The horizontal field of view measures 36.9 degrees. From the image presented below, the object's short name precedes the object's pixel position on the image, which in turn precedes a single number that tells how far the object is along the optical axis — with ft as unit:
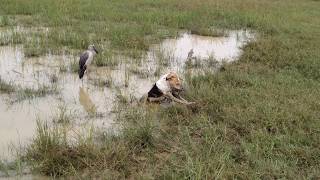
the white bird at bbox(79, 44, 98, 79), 23.99
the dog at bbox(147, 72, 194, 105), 20.58
